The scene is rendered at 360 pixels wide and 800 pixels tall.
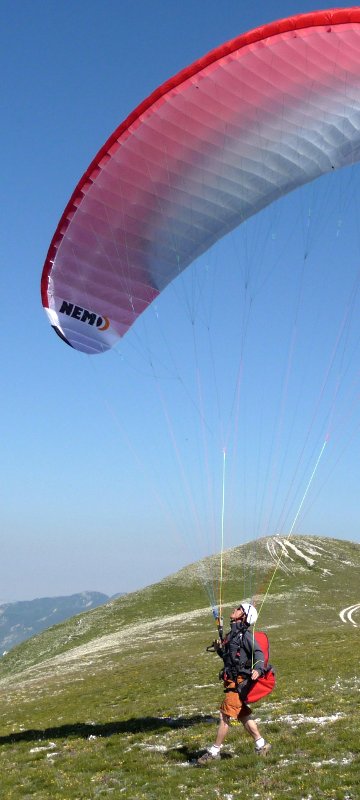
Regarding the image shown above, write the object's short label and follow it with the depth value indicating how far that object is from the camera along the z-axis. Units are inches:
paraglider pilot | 437.1
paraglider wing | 574.2
